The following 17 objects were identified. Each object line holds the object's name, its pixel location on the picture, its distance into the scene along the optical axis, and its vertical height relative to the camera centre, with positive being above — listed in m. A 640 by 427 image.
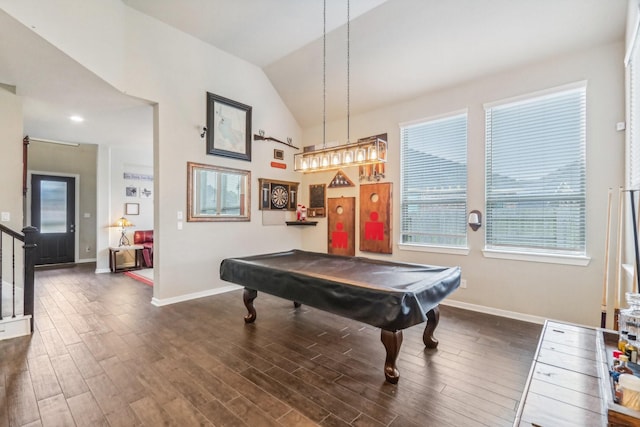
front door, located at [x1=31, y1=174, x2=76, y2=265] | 7.09 -0.22
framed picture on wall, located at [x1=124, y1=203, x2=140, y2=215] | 7.09 +0.00
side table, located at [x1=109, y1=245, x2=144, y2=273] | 6.39 -1.05
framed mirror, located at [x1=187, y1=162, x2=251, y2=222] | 4.45 +0.26
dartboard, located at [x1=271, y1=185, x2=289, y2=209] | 5.61 +0.27
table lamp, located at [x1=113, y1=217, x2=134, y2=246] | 6.74 -0.40
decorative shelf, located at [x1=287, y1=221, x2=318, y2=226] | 5.80 -0.26
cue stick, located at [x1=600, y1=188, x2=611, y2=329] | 2.64 -0.74
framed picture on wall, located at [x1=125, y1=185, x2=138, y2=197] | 7.11 +0.43
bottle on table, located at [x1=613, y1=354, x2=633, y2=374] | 1.42 -0.77
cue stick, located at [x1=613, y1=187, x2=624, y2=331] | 2.33 -0.36
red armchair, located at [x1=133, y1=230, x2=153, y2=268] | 6.91 -0.85
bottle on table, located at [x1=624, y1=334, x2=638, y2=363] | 1.47 -0.70
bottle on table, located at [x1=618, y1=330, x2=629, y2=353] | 1.55 -0.70
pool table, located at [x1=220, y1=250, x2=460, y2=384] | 2.01 -0.63
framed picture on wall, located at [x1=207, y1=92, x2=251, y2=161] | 4.63 +1.38
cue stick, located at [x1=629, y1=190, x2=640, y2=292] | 2.10 -0.20
